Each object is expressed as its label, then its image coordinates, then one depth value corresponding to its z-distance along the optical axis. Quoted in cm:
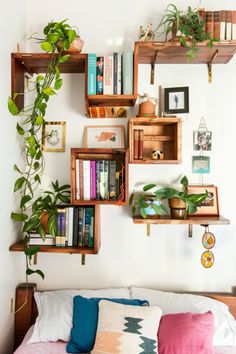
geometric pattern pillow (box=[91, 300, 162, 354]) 145
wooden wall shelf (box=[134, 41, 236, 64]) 175
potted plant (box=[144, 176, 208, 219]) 177
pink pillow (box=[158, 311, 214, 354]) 149
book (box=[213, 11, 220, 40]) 178
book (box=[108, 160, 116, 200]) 182
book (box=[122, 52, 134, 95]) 177
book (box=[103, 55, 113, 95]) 177
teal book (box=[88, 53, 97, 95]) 176
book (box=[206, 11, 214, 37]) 178
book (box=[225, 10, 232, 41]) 177
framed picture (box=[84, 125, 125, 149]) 197
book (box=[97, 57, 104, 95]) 178
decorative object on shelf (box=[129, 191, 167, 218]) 179
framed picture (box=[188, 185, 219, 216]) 192
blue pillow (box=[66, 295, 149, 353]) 157
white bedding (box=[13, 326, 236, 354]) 157
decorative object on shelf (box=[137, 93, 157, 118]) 183
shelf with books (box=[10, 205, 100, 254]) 184
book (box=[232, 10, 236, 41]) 176
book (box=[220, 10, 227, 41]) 177
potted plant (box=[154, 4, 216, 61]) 172
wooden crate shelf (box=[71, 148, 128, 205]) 178
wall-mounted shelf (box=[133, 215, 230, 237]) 178
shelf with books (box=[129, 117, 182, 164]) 182
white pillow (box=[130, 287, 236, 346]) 165
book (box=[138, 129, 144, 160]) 186
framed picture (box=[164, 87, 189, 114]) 195
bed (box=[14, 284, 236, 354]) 188
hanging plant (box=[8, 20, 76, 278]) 168
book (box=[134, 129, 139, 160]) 186
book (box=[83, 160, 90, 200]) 181
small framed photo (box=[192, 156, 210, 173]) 198
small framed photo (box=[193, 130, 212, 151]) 198
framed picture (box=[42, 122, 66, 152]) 201
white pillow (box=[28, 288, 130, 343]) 165
